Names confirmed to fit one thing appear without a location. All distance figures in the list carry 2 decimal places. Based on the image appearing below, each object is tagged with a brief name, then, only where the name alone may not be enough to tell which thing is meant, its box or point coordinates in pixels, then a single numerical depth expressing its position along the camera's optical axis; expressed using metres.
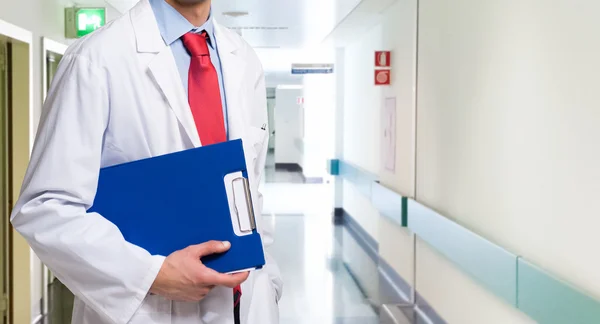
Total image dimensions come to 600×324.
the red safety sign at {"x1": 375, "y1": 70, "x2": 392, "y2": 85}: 7.05
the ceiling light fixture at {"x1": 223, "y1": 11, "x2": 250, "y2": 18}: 7.66
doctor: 1.12
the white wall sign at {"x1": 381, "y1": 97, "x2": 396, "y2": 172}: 6.86
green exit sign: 5.71
